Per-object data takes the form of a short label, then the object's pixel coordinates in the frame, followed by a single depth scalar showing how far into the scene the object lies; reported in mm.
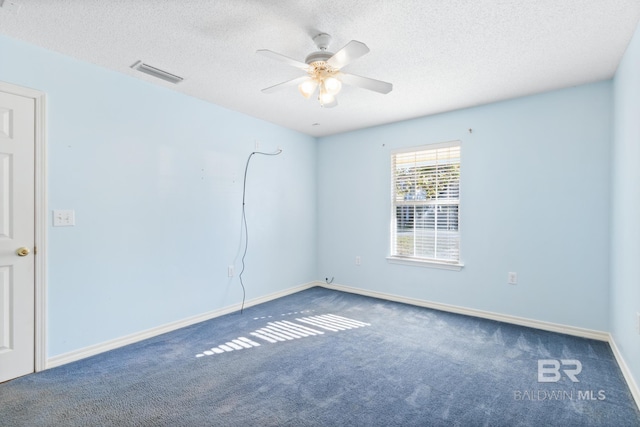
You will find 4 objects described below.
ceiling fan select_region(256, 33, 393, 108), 2074
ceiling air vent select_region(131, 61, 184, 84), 2564
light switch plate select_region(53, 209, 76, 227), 2373
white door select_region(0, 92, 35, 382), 2158
